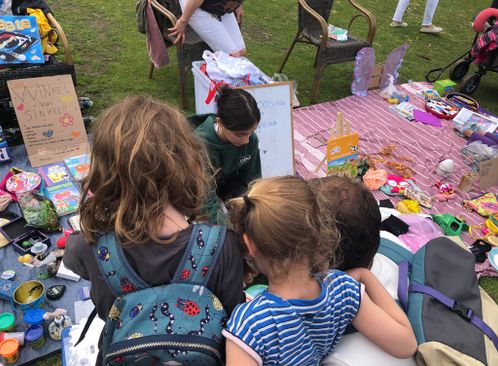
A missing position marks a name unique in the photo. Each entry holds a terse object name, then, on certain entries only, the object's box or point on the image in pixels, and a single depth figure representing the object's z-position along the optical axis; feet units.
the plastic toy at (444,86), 16.93
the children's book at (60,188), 9.07
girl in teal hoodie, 7.06
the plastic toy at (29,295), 6.76
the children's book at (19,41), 10.11
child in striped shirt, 3.42
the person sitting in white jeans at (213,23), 11.48
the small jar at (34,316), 6.58
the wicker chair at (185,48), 12.40
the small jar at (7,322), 6.49
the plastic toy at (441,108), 15.38
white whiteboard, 10.07
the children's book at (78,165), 9.89
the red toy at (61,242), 8.10
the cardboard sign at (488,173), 11.64
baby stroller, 15.74
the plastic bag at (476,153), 12.66
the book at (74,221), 8.55
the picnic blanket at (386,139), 11.85
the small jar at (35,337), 6.44
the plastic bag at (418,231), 8.02
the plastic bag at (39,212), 8.30
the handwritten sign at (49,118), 9.81
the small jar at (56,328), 6.60
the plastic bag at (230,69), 10.24
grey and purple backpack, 4.21
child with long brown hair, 3.38
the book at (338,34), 15.72
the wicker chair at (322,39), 14.61
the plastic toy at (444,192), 11.45
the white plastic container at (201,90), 10.19
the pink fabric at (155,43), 12.46
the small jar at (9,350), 6.14
